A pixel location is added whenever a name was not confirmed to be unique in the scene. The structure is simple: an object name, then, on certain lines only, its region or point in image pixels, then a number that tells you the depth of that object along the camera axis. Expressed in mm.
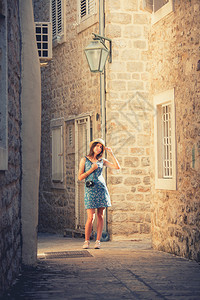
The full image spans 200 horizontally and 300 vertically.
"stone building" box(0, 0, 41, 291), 5734
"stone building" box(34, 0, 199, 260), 9125
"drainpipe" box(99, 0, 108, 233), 13117
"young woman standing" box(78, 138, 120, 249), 10562
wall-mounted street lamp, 12242
